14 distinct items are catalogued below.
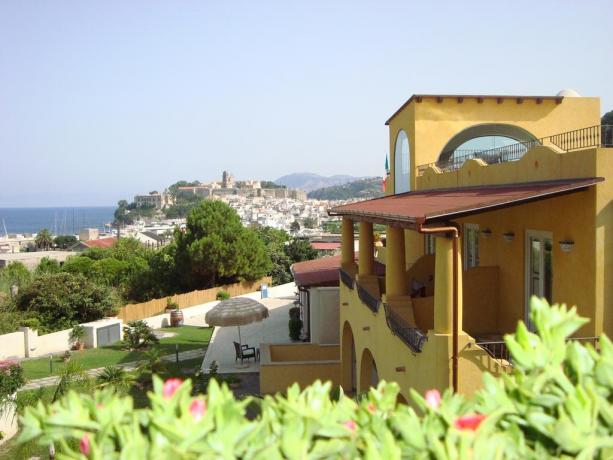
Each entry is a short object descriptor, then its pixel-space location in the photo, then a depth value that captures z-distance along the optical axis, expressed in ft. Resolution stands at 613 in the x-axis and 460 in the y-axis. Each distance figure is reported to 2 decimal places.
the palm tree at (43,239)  367.37
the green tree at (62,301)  93.45
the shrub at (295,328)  77.00
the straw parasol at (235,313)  66.15
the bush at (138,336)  83.92
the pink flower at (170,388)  8.47
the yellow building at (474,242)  22.91
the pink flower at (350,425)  8.75
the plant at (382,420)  7.55
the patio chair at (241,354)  67.62
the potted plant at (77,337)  86.63
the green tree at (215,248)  128.57
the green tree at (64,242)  401.29
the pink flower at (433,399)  8.76
